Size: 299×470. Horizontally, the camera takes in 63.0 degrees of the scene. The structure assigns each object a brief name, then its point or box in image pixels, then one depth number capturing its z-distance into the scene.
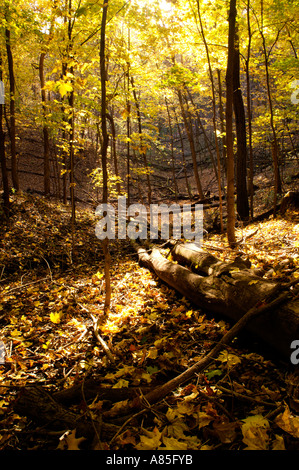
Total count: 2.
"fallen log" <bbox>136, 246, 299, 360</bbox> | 1.96
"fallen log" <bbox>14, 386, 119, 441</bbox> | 1.63
